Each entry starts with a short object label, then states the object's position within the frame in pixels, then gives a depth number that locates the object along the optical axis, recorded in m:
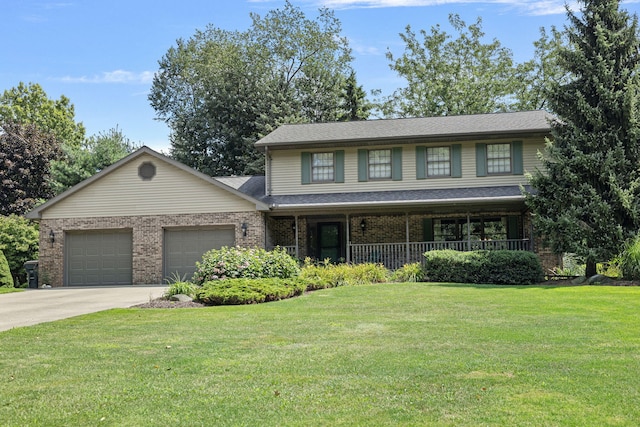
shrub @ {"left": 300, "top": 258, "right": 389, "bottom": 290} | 16.88
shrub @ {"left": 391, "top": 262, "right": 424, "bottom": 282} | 17.98
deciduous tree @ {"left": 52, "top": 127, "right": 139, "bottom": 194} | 33.09
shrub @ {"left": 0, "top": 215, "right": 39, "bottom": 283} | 24.03
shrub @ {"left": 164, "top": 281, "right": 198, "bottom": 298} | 14.40
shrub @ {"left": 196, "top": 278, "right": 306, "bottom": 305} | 12.94
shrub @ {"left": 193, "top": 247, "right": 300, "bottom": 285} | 15.29
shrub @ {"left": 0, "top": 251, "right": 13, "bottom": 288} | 21.47
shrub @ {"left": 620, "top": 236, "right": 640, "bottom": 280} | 16.00
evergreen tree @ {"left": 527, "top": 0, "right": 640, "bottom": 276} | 17.14
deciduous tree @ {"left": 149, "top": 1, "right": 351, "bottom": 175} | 37.38
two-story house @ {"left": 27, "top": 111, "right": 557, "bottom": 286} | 21.55
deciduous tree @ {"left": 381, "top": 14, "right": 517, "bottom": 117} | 38.50
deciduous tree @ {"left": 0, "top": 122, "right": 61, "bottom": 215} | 33.94
